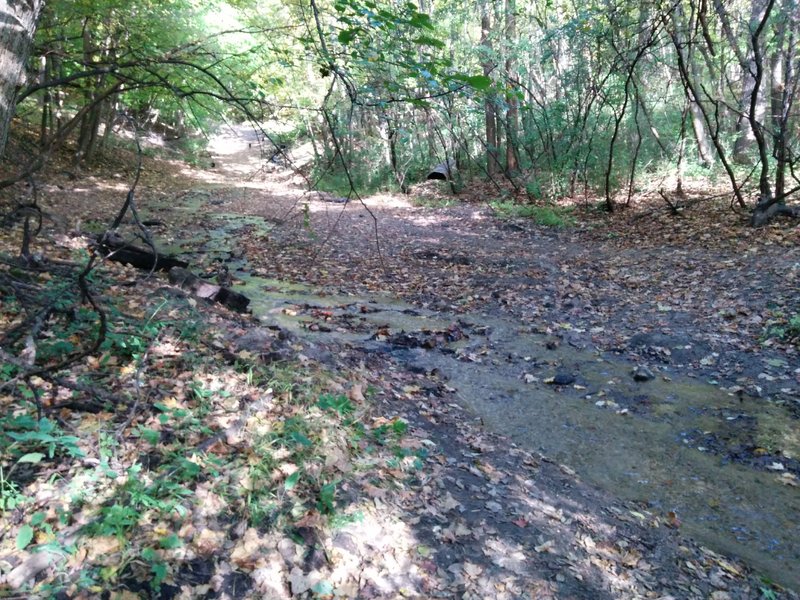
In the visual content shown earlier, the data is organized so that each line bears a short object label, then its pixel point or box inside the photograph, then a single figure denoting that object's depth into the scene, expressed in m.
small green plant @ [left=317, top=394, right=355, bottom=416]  4.16
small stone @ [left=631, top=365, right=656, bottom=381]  6.30
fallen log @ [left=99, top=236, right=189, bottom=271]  7.27
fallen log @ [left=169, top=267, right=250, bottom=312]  6.53
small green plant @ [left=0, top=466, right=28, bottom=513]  2.53
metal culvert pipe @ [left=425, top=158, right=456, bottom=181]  20.67
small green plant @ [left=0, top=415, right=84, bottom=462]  2.85
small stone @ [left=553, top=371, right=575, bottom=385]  6.31
